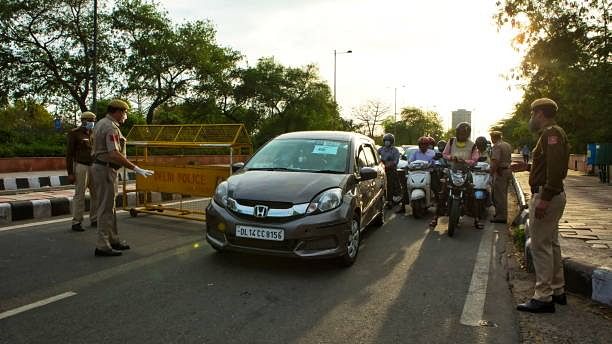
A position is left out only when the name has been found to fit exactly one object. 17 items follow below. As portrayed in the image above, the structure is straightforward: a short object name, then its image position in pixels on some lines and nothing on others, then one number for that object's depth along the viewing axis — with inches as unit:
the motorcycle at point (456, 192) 285.7
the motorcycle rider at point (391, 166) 406.9
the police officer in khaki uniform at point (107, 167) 219.9
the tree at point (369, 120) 3031.5
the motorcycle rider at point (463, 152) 305.9
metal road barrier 304.3
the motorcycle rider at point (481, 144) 373.8
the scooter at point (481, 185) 321.7
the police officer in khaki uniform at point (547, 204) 152.6
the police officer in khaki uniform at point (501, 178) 351.3
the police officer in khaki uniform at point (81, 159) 290.4
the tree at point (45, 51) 988.6
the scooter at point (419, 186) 351.6
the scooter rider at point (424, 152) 372.2
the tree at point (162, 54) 1204.5
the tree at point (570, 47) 584.4
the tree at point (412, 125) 4038.1
